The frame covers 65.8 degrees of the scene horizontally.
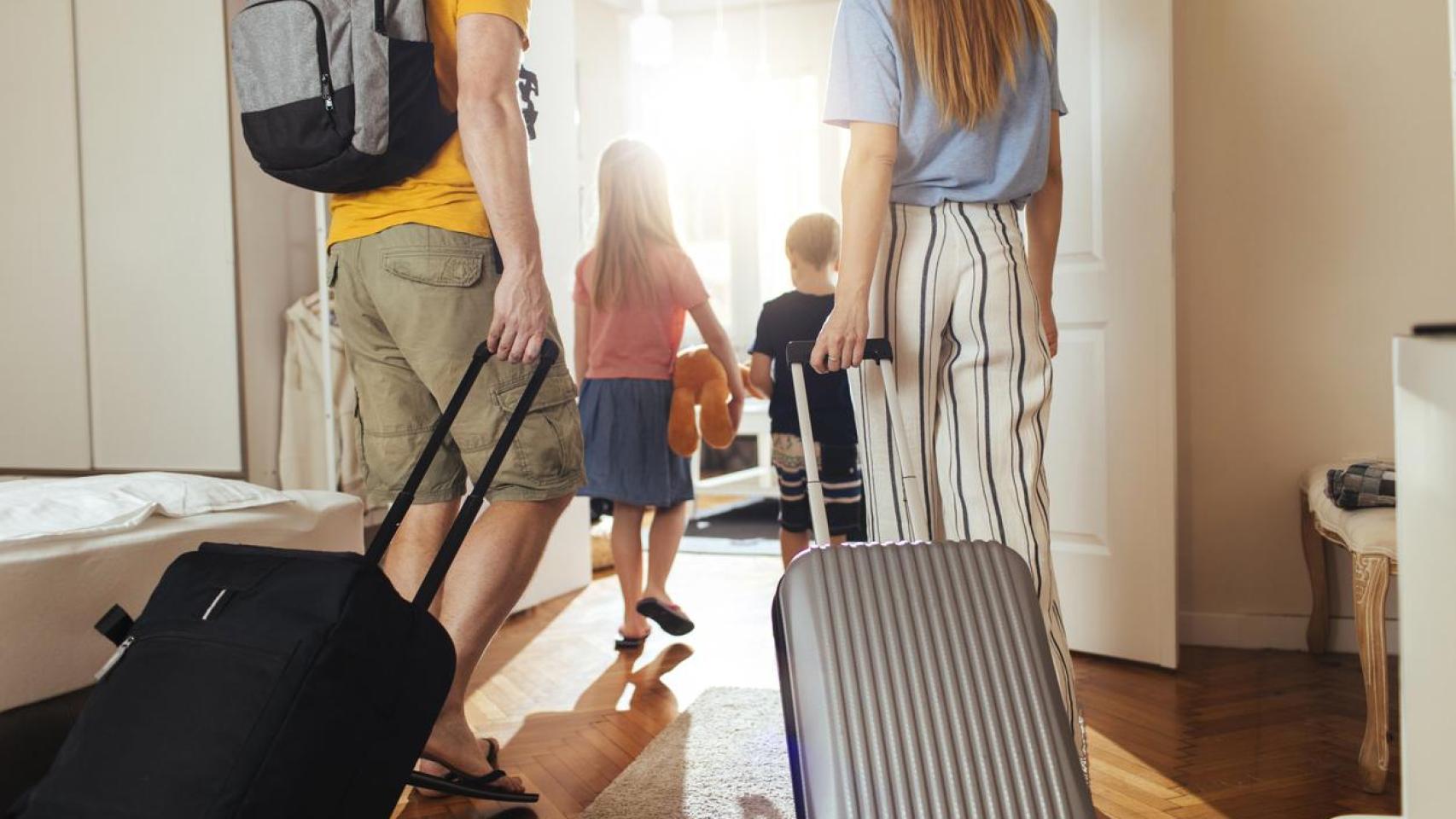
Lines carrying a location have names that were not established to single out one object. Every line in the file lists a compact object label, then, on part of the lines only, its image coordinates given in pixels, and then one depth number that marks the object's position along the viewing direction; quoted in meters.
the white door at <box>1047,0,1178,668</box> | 2.59
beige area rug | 1.78
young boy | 2.92
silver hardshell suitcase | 1.13
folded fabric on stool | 2.11
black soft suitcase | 1.06
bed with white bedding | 1.42
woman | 1.56
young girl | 2.94
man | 1.56
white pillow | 1.50
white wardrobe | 3.18
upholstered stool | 1.87
